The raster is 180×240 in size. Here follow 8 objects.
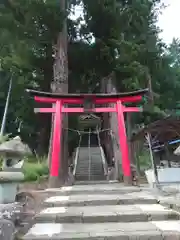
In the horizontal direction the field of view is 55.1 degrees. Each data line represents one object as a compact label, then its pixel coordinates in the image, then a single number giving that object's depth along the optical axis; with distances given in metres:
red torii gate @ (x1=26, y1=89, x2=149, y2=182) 6.03
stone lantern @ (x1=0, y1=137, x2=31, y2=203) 3.23
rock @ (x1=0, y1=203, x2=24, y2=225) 2.63
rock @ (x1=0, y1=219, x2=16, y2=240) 2.15
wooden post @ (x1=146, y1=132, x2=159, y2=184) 5.23
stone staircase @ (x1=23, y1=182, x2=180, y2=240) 2.63
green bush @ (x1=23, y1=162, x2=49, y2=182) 5.93
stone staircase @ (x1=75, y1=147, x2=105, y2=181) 10.66
